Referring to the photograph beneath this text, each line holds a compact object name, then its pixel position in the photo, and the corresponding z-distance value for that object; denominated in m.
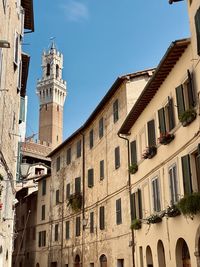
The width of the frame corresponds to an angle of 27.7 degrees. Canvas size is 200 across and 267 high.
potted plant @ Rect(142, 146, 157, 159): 17.91
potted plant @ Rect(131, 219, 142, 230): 19.83
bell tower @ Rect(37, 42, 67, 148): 99.82
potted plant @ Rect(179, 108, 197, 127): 13.49
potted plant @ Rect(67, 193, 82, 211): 31.56
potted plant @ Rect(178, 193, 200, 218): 12.80
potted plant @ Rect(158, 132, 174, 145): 15.78
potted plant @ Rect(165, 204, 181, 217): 14.65
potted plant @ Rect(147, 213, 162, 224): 16.75
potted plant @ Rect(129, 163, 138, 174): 21.05
